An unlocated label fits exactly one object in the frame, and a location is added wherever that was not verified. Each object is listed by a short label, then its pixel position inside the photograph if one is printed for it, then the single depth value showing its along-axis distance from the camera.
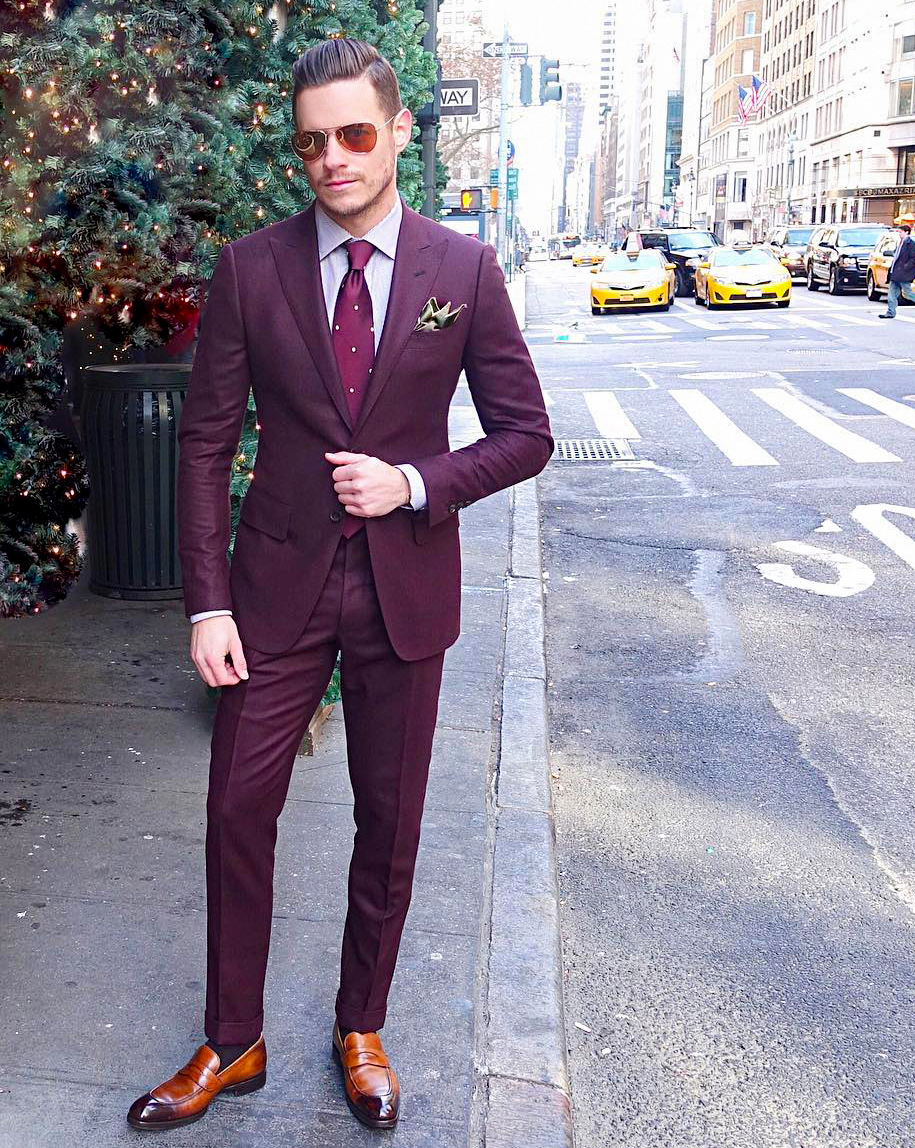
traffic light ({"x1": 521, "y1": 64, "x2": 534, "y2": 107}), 35.84
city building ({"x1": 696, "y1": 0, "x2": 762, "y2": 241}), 119.75
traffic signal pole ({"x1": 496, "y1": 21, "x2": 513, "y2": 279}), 45.44
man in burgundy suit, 2.57
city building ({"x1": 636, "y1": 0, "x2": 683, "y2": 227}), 173.00
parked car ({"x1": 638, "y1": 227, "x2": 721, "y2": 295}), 42.31
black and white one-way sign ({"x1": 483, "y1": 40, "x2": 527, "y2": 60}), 38.64
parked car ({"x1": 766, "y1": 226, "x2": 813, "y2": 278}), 47.91
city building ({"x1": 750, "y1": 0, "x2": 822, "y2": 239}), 96.25
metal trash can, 6.51
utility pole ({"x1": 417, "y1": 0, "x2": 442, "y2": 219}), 9.38
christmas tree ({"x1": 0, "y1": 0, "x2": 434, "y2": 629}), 4.50
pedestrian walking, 28.89
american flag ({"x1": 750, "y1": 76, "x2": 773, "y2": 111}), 74.87
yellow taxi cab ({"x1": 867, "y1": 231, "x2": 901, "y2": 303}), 34.12
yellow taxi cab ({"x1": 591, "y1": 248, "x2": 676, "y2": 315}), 33.41
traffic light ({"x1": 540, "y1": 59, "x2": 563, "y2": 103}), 32.66
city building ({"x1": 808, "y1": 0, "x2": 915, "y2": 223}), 75.00
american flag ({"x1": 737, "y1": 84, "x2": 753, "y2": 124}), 75.25
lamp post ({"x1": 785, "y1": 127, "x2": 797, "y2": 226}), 95.31
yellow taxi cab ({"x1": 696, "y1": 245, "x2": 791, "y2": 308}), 33.25
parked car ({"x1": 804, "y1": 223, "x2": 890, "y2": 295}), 38.06
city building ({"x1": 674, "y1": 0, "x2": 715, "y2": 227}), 145.62
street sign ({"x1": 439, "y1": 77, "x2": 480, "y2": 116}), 11.70
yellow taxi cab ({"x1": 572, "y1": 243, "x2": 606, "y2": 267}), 85.78
